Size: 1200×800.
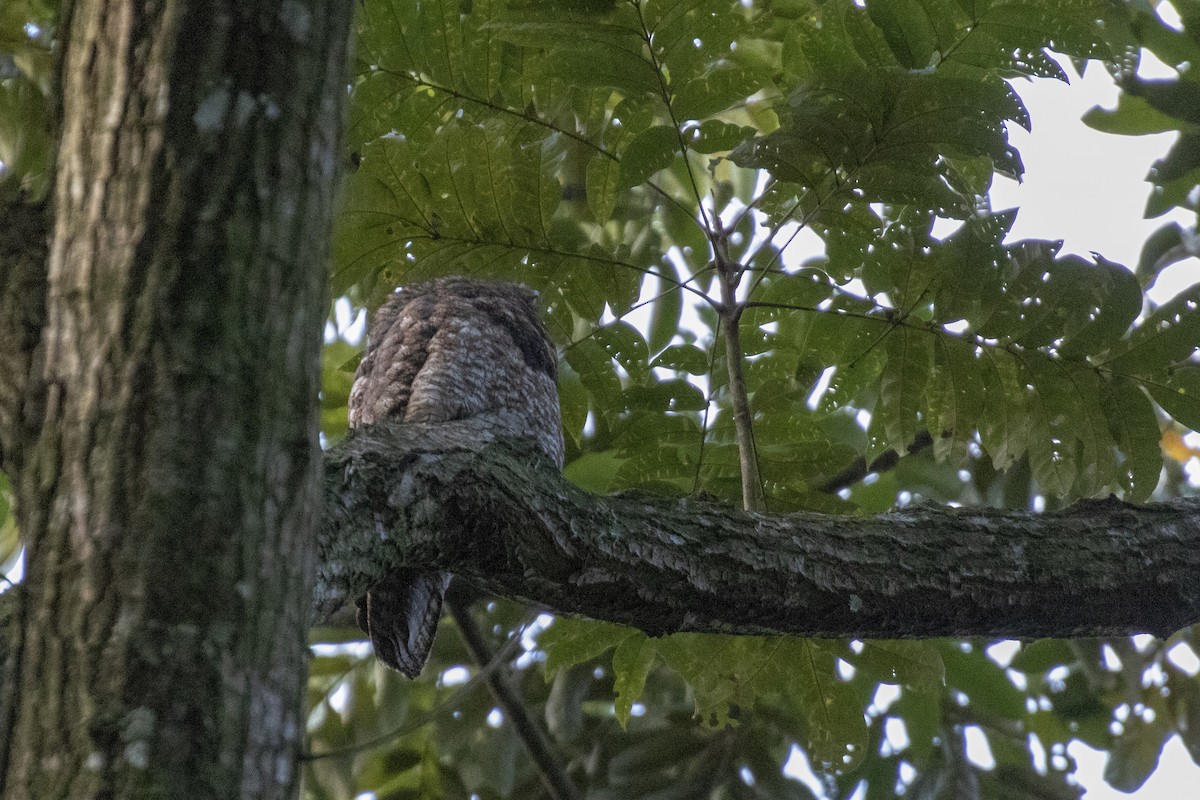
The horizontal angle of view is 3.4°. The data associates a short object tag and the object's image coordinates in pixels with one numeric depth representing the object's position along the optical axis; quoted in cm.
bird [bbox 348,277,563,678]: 1881
